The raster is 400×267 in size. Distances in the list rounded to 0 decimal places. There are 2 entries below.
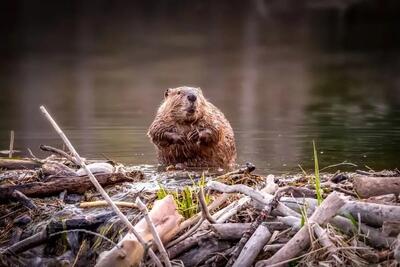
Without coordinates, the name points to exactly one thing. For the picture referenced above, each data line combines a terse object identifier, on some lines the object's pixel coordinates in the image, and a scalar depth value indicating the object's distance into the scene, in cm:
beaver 1595
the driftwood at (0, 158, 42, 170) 1397
